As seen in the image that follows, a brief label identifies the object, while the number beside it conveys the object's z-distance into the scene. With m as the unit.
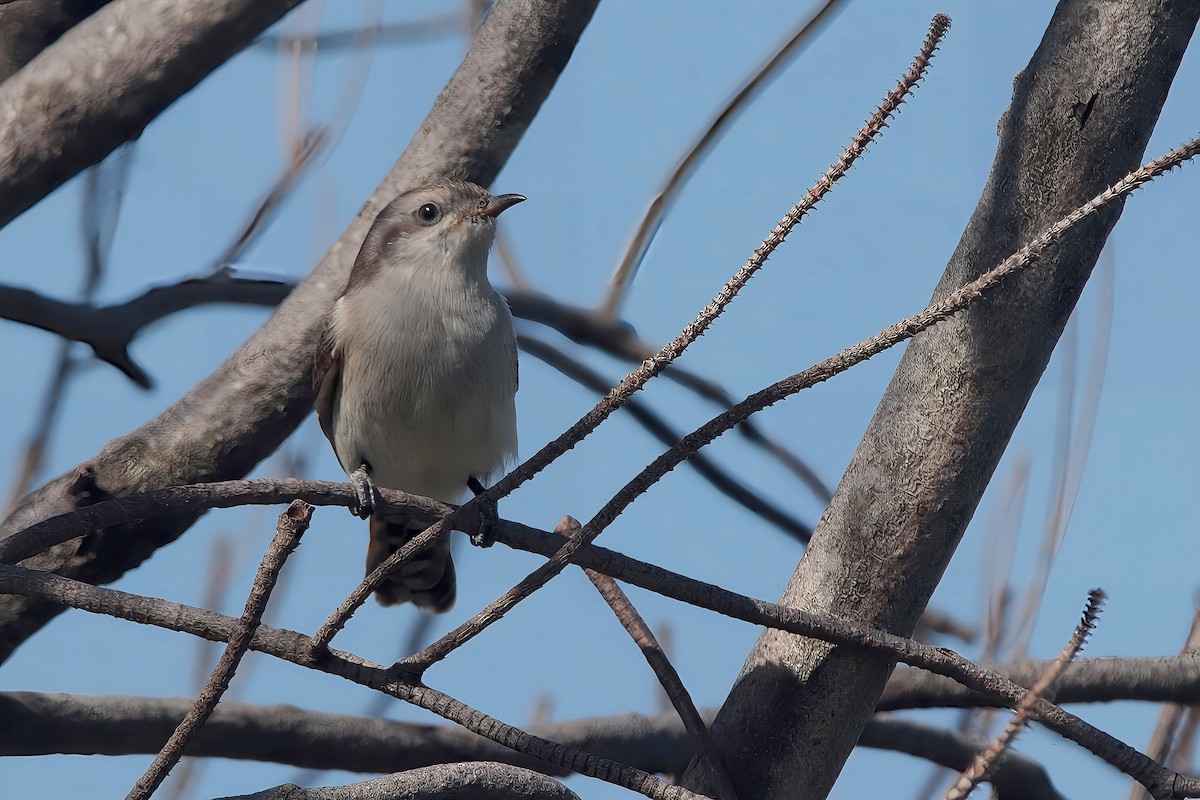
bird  7.52
